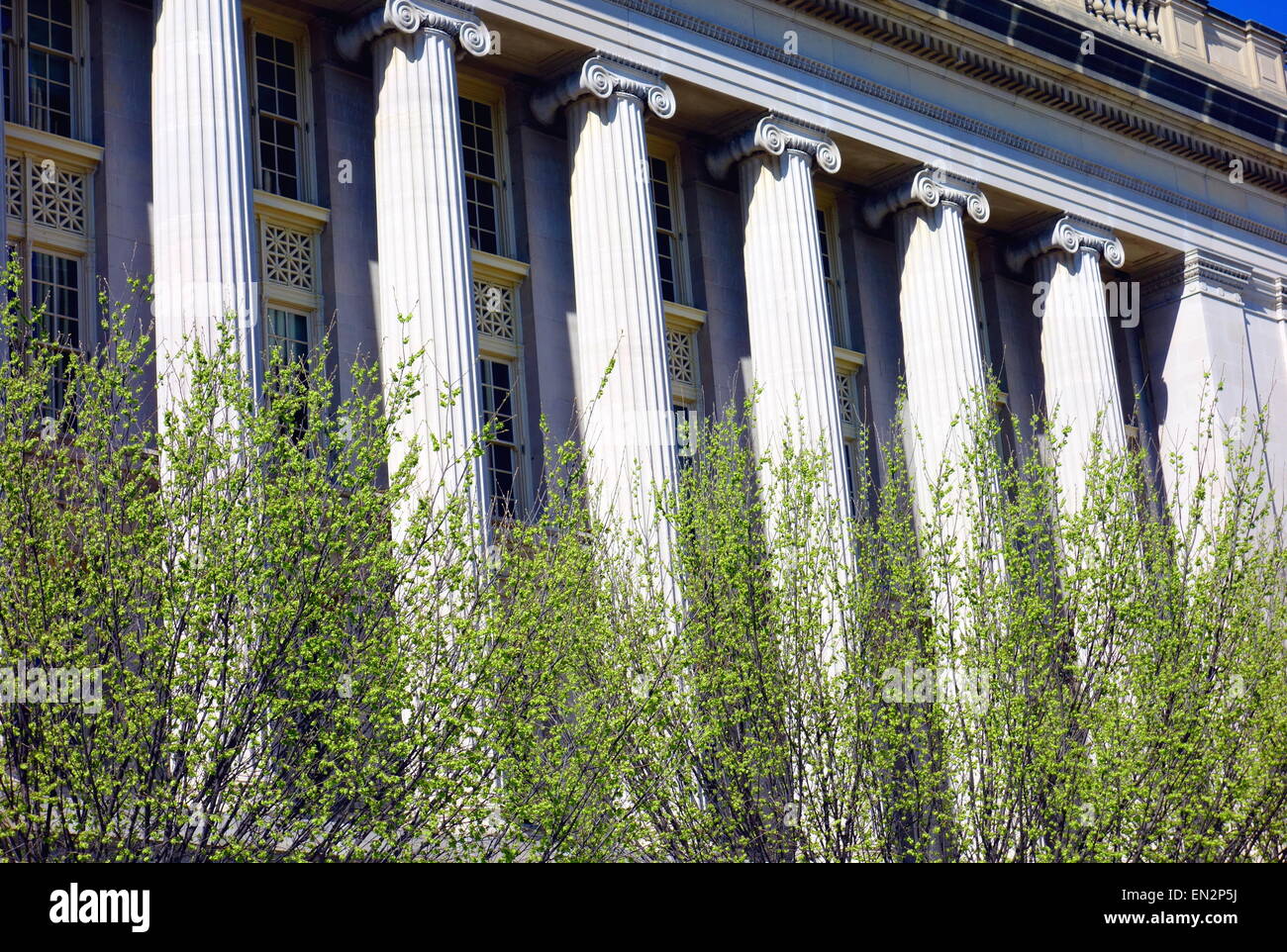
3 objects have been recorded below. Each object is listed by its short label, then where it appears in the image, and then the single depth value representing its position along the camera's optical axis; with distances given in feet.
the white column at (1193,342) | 116.06
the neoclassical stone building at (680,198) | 75.36
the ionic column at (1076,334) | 105.91
